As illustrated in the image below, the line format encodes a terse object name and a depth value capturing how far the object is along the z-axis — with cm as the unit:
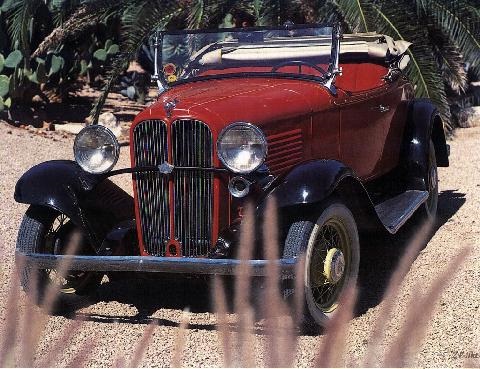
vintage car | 586
